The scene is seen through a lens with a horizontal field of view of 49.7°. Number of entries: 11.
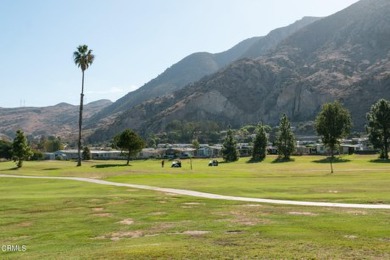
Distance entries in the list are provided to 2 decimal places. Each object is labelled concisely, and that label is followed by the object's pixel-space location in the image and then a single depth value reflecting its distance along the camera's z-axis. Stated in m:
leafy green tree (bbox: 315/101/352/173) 106.06
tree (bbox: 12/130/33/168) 85.62
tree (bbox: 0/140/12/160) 142.00
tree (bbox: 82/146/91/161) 140.62
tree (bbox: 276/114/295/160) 111.50
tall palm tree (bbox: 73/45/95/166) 92.31
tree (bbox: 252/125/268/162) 117.81
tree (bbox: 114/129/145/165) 101.75
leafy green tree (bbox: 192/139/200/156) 173.00
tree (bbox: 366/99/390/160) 99.62
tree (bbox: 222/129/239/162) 119.44
